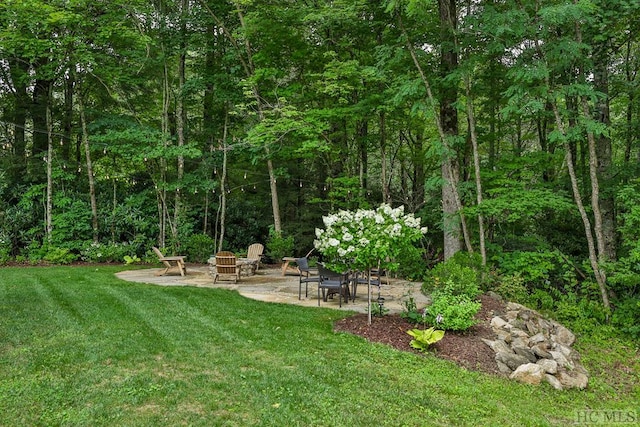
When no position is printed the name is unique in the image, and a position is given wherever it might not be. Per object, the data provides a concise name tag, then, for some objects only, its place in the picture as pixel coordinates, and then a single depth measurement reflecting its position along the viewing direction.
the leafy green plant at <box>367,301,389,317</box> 5.88
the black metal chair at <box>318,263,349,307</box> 6.35
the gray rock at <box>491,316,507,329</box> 5.60
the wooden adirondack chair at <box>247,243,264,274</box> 10.19
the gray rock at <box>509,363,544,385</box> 4.41
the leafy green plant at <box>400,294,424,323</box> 5.55
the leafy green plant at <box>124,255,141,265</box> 11.19
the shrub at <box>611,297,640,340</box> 6.53
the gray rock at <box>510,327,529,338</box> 5.39
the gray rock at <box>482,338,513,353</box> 4.90
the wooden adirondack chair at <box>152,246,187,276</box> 9.07
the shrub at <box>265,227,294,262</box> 11.79
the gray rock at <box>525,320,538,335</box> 5.81
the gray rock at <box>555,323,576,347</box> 5.97
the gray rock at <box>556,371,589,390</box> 4.53
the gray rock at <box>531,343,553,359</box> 4.98
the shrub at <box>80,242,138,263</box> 11.37
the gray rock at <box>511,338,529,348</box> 5.11
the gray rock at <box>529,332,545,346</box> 5.28
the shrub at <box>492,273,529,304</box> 7.07
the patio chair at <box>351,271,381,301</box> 6.96
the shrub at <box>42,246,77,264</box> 10.87
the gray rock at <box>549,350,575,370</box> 4.86
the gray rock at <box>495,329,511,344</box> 5.22
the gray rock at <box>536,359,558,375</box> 4.62
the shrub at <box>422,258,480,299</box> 6.06
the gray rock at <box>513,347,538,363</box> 4.91
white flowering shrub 5.08
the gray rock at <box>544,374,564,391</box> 4.41
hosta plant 4.71
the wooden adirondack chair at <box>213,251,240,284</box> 8.34
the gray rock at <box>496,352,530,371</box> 4.68
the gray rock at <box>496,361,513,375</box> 4.54
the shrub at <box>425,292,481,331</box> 5.17
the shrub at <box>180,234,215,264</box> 11.88
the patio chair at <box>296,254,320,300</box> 7.01
